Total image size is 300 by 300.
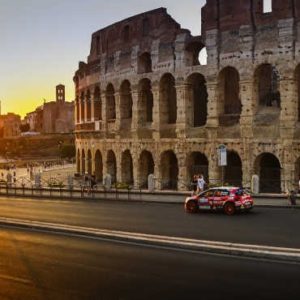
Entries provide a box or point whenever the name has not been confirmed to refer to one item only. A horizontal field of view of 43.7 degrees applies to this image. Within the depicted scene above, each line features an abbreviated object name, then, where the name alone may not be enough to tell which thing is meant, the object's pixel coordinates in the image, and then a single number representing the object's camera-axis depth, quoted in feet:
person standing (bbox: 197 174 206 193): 65.09
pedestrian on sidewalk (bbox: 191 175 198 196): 69.41
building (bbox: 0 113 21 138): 417.93
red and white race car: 50.72
